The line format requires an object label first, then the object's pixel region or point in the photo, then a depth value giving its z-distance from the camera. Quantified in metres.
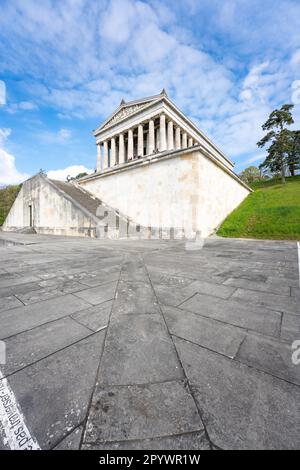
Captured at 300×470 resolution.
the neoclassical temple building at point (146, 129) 25.08
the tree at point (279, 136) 29.45
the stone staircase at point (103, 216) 12.74
